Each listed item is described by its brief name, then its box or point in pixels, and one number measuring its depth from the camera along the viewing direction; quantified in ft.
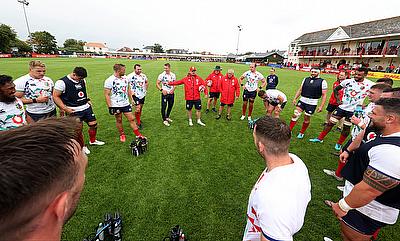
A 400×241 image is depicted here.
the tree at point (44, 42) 226.99
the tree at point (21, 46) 178.19
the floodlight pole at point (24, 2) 147.73
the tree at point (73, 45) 304.09
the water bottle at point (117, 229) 9.14
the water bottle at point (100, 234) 8.65
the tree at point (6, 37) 147.74
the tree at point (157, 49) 419.74
